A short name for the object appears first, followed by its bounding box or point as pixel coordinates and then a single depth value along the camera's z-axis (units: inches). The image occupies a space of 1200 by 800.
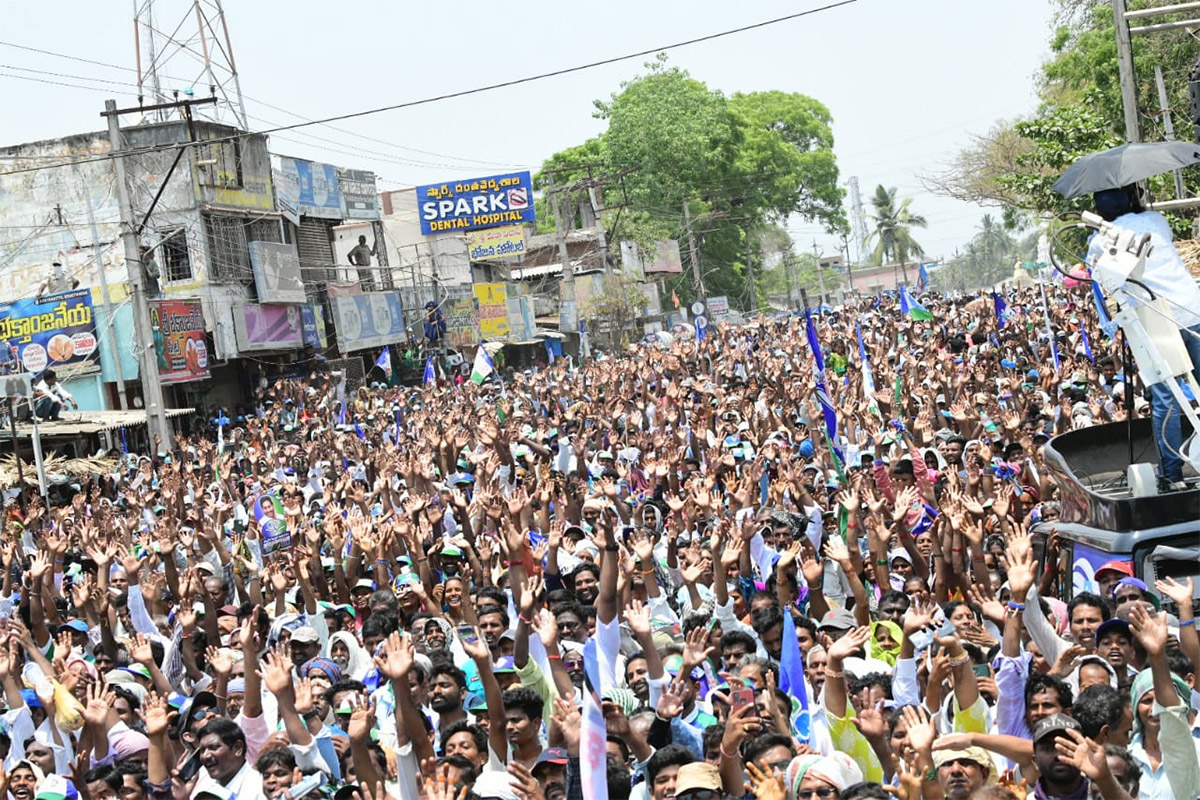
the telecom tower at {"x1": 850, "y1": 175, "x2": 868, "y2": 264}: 4010.8
